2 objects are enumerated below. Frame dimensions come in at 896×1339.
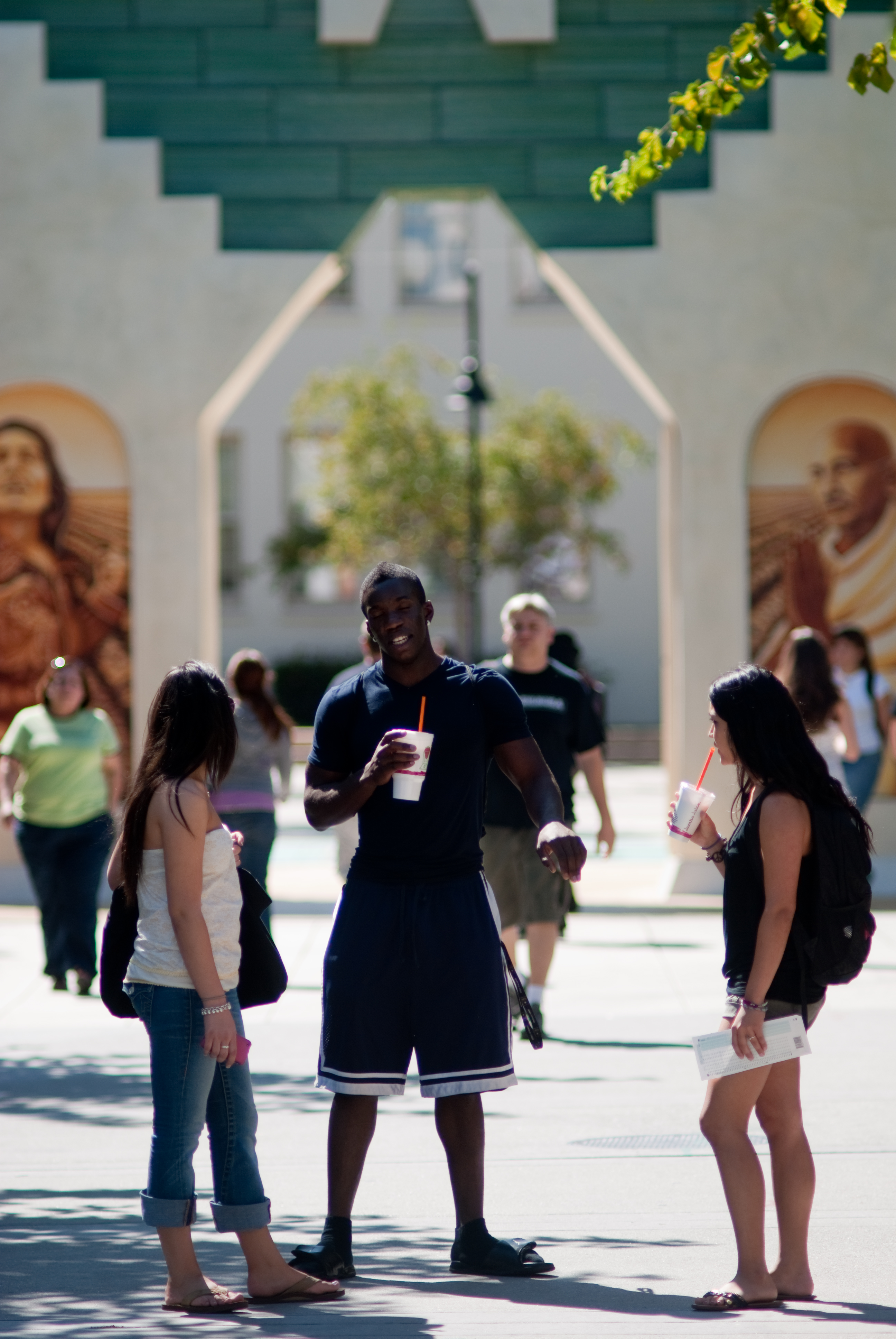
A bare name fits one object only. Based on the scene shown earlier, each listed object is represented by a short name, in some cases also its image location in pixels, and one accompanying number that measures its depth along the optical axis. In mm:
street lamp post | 46625
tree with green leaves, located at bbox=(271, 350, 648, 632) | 59437
